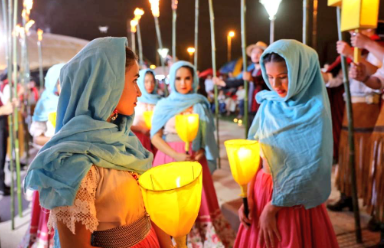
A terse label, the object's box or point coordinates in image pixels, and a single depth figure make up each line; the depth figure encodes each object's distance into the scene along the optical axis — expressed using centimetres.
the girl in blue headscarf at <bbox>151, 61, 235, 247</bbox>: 276
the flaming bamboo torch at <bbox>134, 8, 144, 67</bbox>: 428
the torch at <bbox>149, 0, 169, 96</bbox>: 339
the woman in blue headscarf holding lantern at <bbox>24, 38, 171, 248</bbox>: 96
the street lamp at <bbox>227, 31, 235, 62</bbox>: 1294
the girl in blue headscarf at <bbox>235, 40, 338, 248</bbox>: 145
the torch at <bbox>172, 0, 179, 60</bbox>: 403
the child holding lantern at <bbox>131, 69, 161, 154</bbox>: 351
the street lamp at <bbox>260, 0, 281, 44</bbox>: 230
